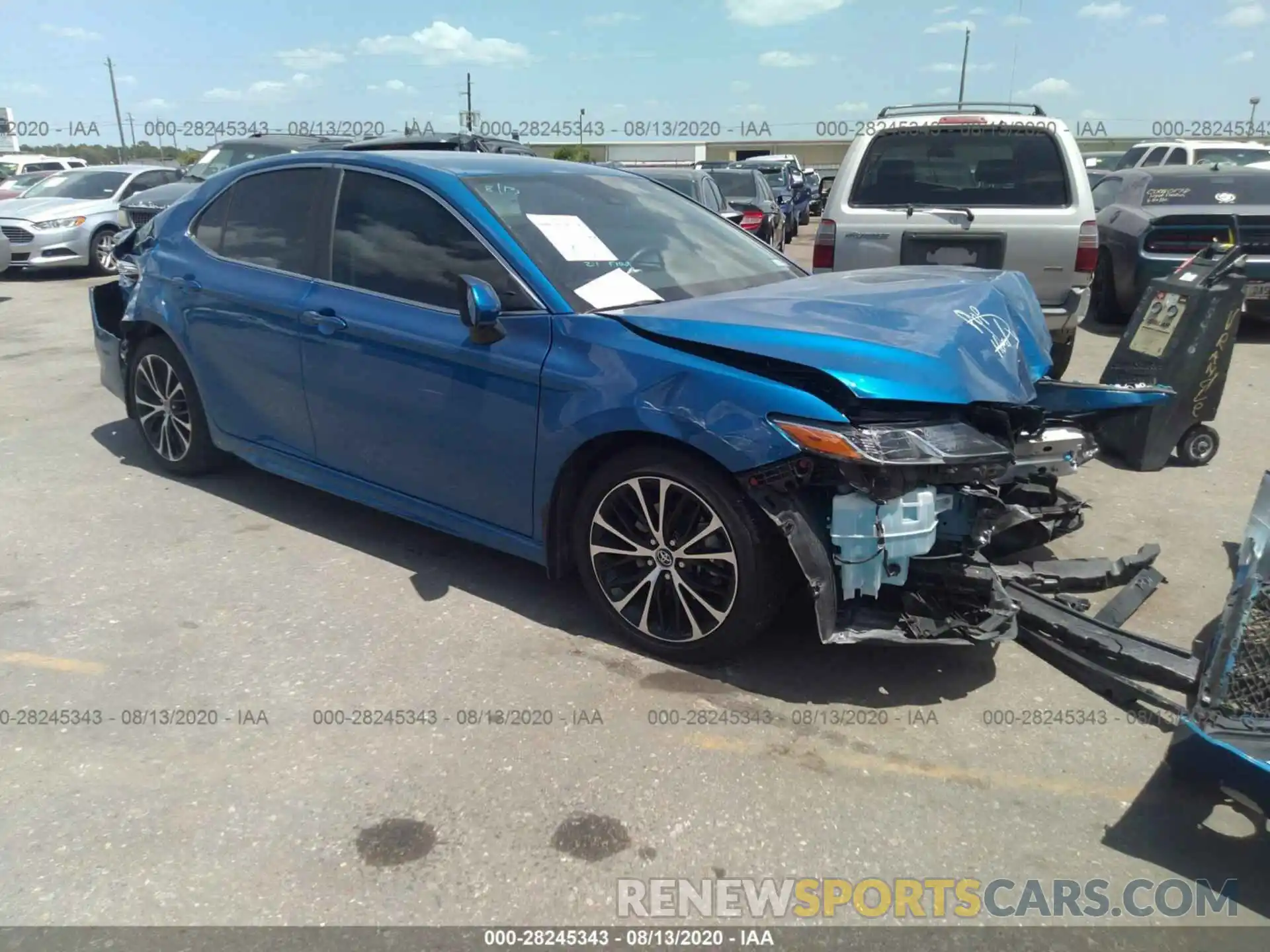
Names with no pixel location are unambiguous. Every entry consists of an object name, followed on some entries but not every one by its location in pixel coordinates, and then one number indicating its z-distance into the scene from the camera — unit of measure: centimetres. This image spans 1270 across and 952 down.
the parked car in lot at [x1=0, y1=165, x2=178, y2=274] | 1330
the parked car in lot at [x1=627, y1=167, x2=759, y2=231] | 1039
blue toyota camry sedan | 312
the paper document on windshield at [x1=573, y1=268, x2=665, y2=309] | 366
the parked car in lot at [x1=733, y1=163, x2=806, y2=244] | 1989
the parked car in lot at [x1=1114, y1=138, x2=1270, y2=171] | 1397
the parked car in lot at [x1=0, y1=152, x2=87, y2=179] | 2506
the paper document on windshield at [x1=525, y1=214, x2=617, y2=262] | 383
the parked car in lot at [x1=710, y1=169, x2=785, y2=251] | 1338
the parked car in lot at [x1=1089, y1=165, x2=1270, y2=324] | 848
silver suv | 640
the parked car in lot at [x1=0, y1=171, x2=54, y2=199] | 1713
